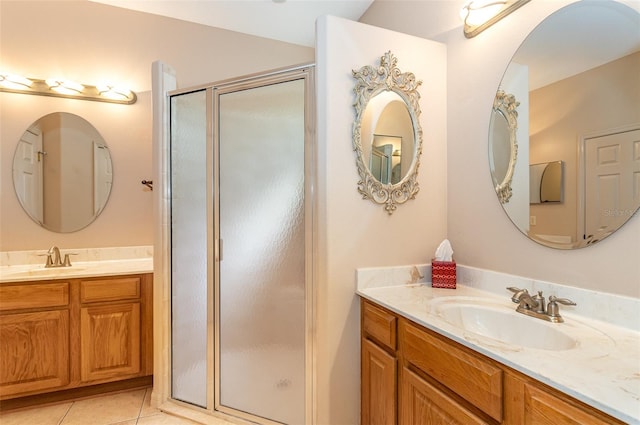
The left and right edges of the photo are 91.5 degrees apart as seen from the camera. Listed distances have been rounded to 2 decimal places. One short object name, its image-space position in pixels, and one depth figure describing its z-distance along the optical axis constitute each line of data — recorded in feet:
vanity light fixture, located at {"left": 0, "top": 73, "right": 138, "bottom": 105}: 7.66
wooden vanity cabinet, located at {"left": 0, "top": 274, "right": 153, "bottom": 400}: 6.54
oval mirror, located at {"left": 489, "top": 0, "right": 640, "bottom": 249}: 3.60
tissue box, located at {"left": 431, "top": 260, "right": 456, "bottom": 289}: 5.58
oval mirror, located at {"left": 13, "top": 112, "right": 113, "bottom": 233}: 7.89
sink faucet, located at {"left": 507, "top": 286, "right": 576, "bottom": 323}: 3.92
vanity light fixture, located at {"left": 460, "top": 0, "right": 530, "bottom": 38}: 4.91
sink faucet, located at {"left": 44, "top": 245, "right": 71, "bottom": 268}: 7.74
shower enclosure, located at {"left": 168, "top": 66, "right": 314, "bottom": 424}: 5.87
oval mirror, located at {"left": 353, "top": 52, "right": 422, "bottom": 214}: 5.55
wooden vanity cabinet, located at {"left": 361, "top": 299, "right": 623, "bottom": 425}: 2.70
